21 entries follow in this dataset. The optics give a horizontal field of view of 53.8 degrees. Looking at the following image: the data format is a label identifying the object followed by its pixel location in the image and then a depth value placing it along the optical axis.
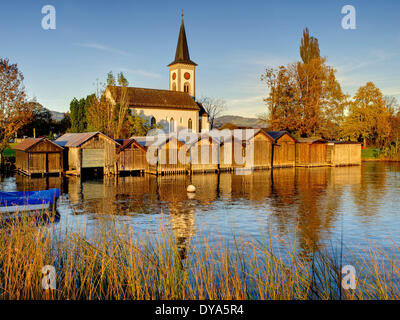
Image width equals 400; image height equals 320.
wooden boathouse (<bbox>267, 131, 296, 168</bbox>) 51.31
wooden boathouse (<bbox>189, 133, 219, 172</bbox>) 43.46
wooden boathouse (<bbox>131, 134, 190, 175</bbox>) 41.69
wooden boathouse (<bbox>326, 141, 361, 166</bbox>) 55.62
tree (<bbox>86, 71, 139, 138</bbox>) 56.62
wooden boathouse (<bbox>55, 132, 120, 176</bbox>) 40.15
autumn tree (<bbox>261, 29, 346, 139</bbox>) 61.22
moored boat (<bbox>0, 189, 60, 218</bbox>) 18.98
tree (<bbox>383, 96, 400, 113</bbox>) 90.70
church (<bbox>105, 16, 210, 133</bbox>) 74.44
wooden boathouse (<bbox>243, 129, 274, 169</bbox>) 47.84
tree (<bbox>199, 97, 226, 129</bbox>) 100.38
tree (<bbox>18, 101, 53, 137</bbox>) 88.31
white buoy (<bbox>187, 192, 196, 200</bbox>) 27.44
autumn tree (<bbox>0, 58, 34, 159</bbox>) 43.12
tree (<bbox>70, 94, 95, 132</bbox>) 66.88
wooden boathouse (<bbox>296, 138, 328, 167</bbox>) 53.97
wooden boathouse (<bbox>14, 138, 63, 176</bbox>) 38.72
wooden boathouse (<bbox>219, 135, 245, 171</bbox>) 45.58
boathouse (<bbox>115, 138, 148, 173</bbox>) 42.16
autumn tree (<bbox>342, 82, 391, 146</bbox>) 72.00
